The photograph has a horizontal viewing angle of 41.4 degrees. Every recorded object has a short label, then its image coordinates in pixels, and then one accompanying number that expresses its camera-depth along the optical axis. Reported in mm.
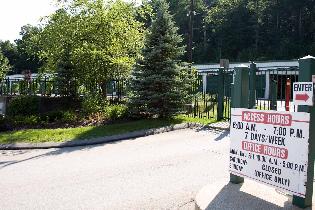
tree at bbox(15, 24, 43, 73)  93938
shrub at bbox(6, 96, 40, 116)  17783
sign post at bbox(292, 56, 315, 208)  5055
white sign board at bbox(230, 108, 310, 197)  5117
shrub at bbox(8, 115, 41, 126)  15938
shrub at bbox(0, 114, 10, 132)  15407
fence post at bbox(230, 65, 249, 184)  6129
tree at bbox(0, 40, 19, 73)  99581
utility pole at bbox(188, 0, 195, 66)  46488
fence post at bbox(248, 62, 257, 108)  6570
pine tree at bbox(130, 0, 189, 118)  15500
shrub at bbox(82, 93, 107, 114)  16812
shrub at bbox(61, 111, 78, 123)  15998
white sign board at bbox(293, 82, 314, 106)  5006
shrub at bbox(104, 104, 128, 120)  16156
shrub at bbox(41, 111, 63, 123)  16391
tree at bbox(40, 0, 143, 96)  18406
